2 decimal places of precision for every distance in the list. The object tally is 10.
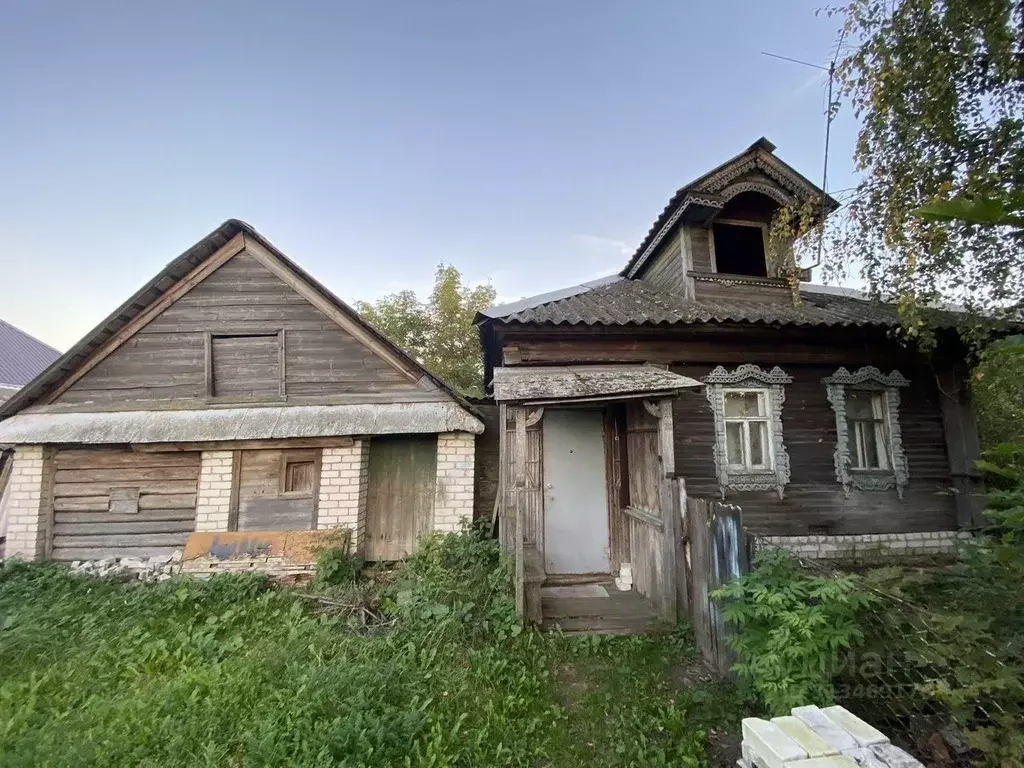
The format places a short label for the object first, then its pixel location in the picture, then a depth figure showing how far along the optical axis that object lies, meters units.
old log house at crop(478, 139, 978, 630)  6.61
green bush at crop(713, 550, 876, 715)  2.79
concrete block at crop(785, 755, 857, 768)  1.72
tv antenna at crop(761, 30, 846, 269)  5.01
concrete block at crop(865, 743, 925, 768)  1.73
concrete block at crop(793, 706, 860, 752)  1.86
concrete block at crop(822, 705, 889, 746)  1.87
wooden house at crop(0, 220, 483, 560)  6.47
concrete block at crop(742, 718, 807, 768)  1.79
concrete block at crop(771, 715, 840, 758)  1.82
